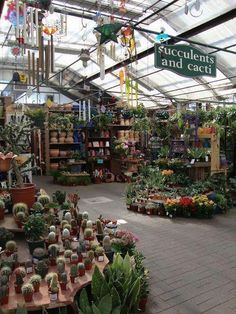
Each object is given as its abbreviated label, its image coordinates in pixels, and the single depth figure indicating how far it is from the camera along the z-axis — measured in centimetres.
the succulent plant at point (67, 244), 309
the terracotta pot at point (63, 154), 1177
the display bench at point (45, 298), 225
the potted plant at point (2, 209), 367
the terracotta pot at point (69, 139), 1164
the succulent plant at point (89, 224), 368
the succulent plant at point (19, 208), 354
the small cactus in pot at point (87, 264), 284
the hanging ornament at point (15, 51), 625
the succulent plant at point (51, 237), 312
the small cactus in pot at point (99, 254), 300
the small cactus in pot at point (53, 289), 231
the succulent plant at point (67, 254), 293
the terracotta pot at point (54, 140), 1158
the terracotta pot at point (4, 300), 224
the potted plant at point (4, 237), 305
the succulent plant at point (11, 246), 291
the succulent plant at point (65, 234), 323
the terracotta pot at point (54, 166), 1185
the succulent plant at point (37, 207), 365
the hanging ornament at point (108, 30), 352
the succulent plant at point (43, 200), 396
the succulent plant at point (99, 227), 369
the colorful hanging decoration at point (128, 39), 466
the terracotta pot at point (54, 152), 1168
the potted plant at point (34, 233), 300
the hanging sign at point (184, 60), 376
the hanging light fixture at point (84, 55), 592
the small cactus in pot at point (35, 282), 241
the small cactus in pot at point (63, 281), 247
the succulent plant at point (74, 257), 286
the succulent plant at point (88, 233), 341
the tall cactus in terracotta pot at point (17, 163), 380
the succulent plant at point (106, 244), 326
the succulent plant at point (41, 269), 262
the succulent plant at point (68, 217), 371
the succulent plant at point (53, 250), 288
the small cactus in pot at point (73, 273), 259
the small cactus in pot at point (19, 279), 242
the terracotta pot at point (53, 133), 1165
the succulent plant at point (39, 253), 279
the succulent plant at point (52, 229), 329
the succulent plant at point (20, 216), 336
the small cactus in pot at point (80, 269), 271
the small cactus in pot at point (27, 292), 228
